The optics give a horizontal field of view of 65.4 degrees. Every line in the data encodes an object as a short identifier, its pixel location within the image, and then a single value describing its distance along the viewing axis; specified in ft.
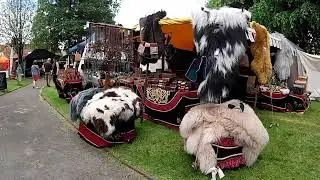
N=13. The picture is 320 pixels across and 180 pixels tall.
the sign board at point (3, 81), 39.40
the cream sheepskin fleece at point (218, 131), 12.87
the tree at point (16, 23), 78.29
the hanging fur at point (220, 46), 14.15
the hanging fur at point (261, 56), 17.49
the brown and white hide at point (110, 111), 16.65
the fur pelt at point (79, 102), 18.77
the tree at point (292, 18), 31.34
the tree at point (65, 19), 72.59
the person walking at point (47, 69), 47.68
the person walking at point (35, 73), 48.39
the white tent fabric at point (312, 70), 30.84
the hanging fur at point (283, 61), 25.21
